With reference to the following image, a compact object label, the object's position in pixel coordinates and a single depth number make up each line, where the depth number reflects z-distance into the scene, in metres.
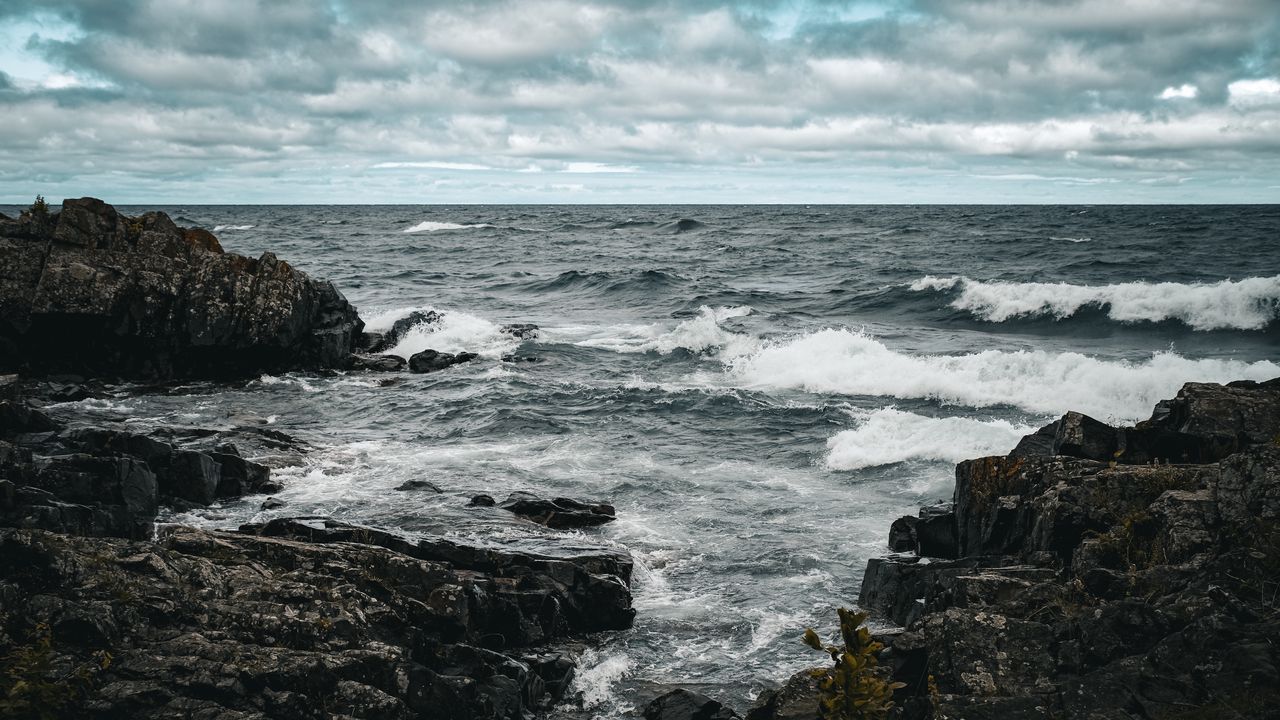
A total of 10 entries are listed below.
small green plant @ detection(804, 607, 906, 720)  6.67
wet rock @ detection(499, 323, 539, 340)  38.91
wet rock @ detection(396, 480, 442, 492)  18.00
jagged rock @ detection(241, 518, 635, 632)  12.01
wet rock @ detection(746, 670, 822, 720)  8.69
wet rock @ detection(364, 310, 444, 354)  36.00
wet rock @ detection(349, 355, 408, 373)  31.98
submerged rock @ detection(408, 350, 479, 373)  32.62
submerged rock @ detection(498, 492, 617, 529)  16.38
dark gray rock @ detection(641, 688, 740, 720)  9.56
